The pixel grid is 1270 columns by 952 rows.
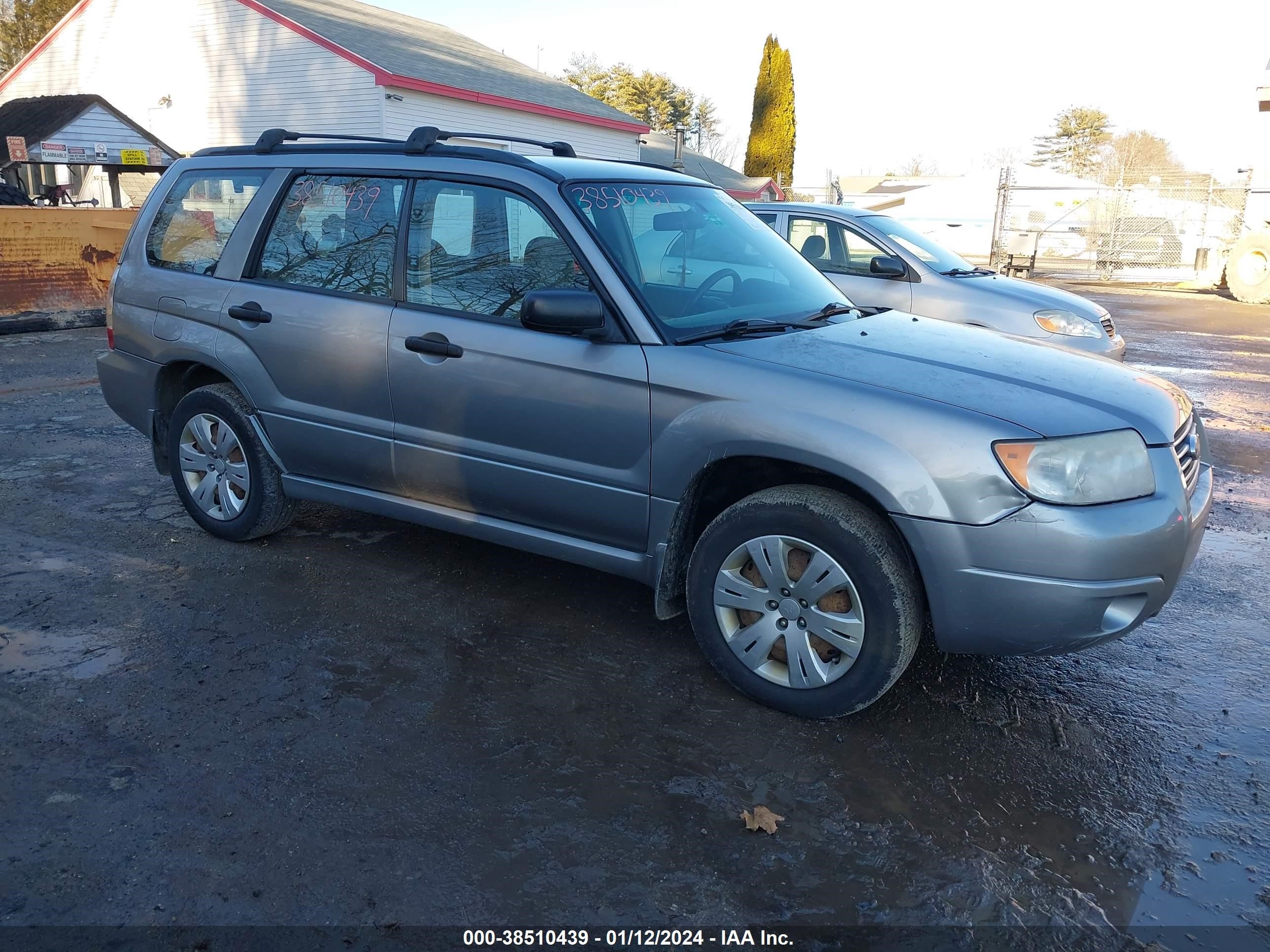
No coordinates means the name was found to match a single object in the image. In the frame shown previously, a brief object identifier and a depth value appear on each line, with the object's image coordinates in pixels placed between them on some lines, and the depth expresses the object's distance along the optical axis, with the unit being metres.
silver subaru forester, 3.12
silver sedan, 7.57
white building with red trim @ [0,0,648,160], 21.45
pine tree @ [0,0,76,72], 41.81
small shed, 22.02
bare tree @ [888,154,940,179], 94.06
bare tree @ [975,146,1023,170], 83.27
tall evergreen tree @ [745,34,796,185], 43.62
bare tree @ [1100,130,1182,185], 70.62
